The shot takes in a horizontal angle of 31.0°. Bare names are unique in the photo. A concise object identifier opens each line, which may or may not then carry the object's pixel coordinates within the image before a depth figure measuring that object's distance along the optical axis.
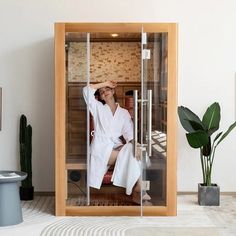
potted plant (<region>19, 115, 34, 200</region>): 5.14
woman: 4.44
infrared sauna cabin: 4.38
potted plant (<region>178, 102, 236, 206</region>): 4.78
